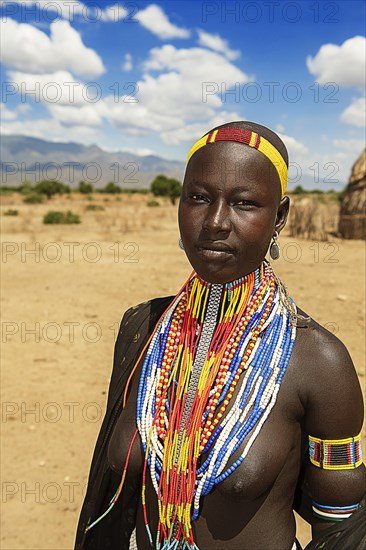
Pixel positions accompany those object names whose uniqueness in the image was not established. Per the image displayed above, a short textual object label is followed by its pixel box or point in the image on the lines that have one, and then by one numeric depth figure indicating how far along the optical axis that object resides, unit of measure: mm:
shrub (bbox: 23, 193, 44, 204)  30981
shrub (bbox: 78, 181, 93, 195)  47594
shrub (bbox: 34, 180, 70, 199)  38688
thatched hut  14219
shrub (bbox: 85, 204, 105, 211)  24906
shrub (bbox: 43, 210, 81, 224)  17609
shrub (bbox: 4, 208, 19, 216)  21250
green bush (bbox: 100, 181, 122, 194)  51841
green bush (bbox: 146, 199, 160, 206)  30284
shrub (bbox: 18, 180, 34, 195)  40456
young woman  1334
